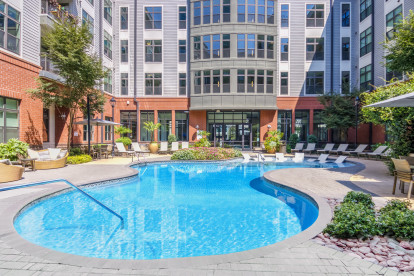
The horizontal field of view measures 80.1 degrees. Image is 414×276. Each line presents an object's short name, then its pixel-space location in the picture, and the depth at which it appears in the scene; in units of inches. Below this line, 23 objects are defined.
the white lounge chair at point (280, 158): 622.9
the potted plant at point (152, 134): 799.7
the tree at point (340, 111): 772.6
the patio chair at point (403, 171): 225.8
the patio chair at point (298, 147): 804.7
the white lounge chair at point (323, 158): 602.6
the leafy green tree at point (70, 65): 484.7
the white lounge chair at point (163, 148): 791.7
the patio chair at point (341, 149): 725.9
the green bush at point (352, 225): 145.8
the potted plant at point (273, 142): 788.6
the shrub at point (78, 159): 510.0
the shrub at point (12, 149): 381.1
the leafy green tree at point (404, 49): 332.8
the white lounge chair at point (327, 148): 760.3
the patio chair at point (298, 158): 632.0
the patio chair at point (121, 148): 687.7
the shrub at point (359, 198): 192.5
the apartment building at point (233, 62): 829.8
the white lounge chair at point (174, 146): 792.3
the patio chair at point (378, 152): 593.2
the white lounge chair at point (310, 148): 792.3
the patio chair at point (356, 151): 682.6
